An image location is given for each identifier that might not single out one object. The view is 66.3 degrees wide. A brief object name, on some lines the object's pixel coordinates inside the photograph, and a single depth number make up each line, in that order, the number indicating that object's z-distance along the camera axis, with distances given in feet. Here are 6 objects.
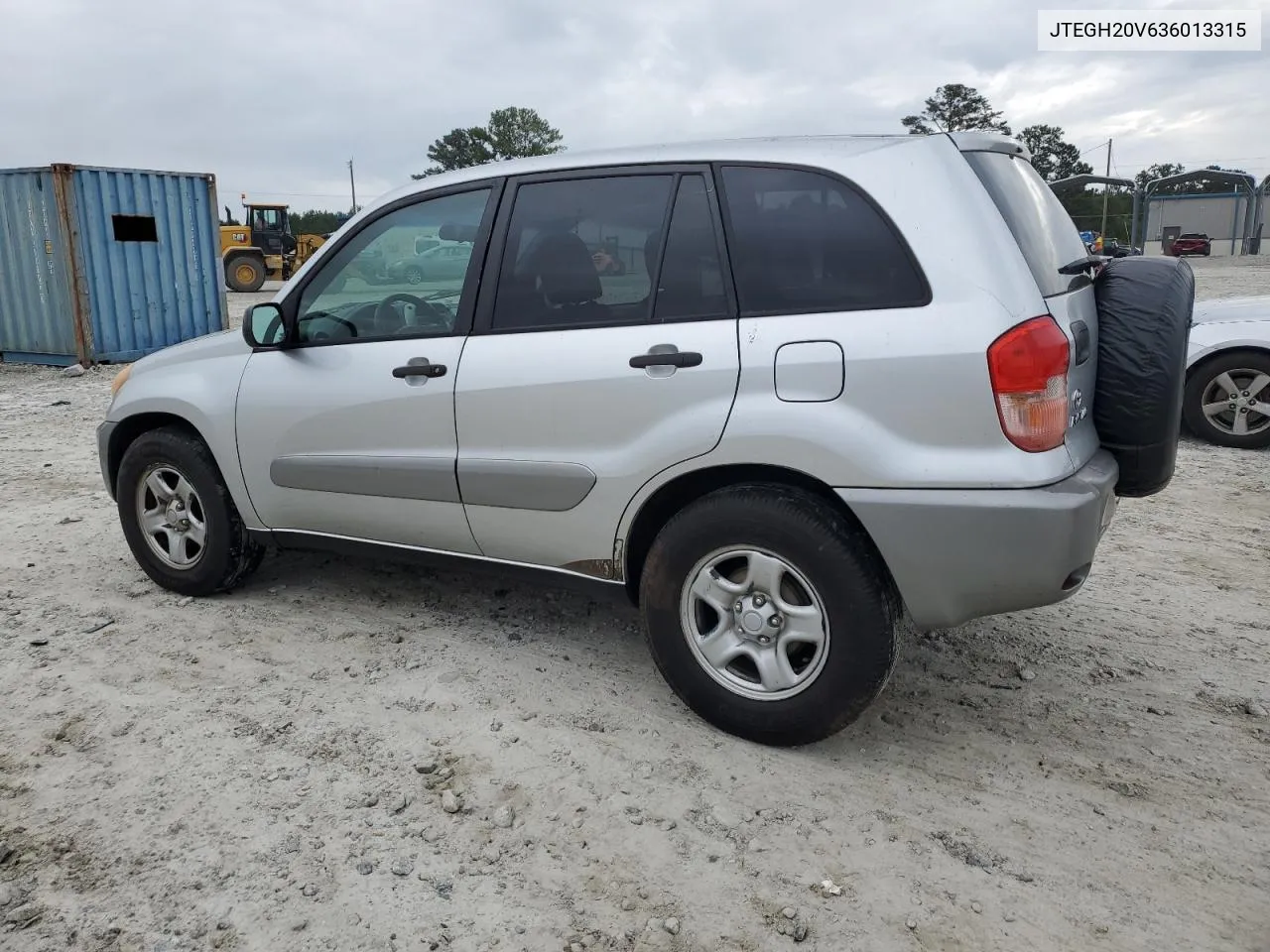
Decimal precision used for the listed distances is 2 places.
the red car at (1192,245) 123.65
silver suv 8.61
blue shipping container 40.40
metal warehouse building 131.41
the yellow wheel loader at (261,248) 81.61
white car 21.81
